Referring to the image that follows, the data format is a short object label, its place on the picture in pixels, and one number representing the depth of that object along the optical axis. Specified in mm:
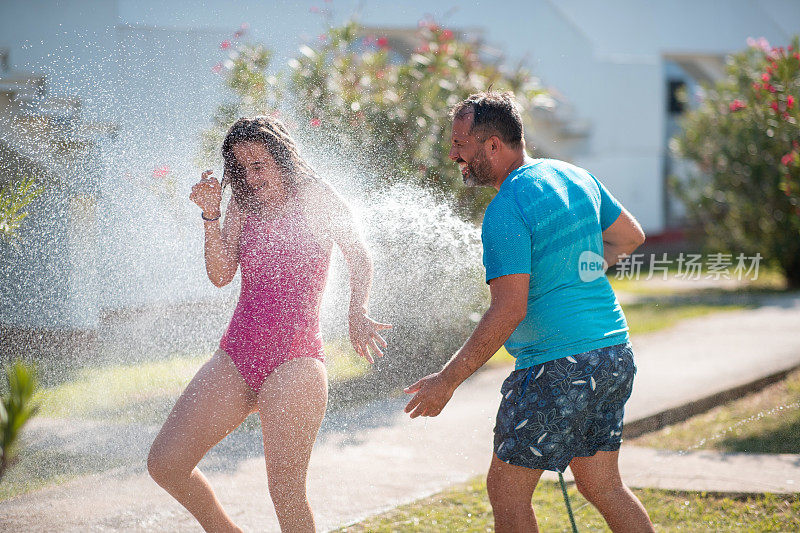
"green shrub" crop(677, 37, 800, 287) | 10391
